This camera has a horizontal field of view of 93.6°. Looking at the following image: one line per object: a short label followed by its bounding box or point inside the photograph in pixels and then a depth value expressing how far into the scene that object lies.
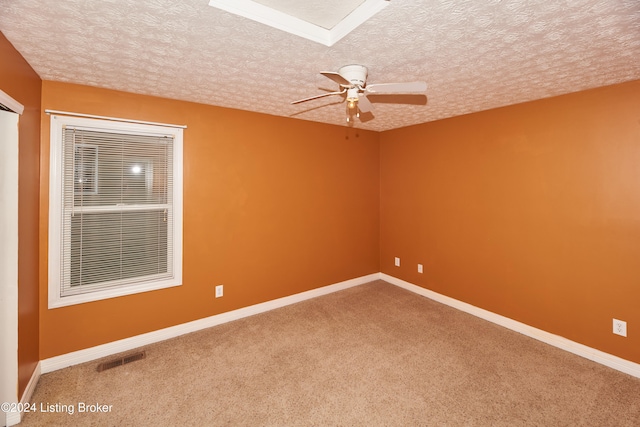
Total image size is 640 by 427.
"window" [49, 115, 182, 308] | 2.54
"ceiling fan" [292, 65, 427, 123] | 1.86
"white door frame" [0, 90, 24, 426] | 1.89
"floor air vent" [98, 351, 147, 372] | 2.56
